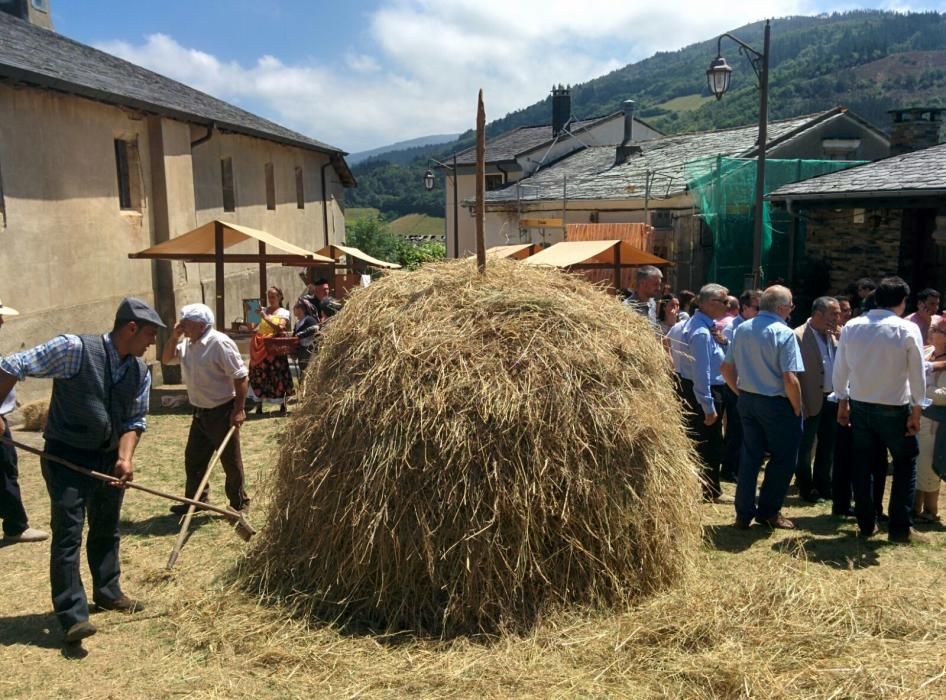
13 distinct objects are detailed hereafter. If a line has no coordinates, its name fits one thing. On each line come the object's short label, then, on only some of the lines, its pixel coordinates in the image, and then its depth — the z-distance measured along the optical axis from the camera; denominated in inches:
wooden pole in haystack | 188.9
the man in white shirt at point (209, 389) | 241.0
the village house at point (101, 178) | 442.0
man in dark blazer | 249.8
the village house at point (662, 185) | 748.6
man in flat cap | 168.4
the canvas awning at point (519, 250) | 466.0
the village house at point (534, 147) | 1341.0
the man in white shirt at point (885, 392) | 212.8
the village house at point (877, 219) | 509.0
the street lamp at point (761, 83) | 462.6
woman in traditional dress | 424.2
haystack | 163.2
